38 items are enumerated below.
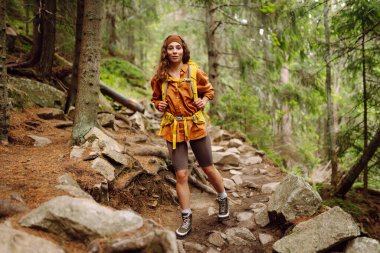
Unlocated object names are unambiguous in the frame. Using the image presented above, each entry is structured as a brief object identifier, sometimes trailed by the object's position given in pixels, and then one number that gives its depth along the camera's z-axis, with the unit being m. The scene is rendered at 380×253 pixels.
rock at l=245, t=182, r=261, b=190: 6.44
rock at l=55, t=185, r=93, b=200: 3.40
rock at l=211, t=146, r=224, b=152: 8.37
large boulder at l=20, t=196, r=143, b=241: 2.48
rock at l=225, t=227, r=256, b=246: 4.05
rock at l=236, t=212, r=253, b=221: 4.80
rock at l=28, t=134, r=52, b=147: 5.39
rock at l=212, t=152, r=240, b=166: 7.75
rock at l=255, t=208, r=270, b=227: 4.54
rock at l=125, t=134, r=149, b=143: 6.90
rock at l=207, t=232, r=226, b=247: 4.00
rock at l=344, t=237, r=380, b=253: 3.21
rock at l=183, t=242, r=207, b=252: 3.83
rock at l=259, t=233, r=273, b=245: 4.06
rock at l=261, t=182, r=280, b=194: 6.15
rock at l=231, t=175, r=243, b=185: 6.68
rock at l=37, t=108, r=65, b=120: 6.99
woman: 4.04
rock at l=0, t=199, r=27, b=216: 2.61
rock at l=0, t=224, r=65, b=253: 2.16
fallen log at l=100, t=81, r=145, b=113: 10.78
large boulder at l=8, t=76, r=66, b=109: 6.96
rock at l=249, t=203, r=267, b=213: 5.16
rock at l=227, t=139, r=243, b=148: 9.24
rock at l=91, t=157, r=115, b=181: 4.55
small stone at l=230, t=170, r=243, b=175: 7.30
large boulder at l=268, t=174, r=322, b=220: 4.15
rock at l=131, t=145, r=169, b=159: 5.96
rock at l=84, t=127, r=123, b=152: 5.19
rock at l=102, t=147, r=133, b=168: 4.96
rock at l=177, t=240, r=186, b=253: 3.52
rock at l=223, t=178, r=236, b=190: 6.33
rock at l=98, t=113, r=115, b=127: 7.51
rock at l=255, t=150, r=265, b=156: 8.81
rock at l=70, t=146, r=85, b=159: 4.78
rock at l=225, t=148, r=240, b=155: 8.49
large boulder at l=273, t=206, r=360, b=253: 3.39
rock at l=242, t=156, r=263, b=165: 8.16
